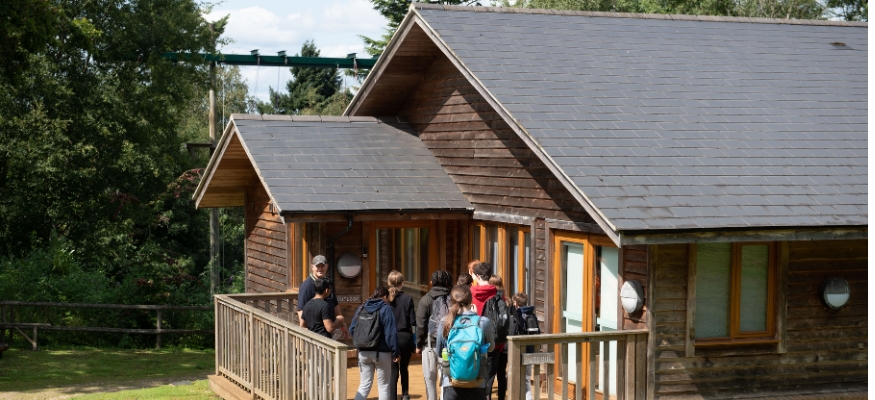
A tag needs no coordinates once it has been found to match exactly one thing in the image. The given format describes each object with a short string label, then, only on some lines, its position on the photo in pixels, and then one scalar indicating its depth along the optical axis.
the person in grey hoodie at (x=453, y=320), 9.79
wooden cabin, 11.26
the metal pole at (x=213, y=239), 31.20
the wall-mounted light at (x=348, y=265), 14.96
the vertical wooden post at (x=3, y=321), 21.75
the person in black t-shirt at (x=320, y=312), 11.57
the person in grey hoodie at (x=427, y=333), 10.77
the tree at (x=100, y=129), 29.30
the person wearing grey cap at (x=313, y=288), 11.82
